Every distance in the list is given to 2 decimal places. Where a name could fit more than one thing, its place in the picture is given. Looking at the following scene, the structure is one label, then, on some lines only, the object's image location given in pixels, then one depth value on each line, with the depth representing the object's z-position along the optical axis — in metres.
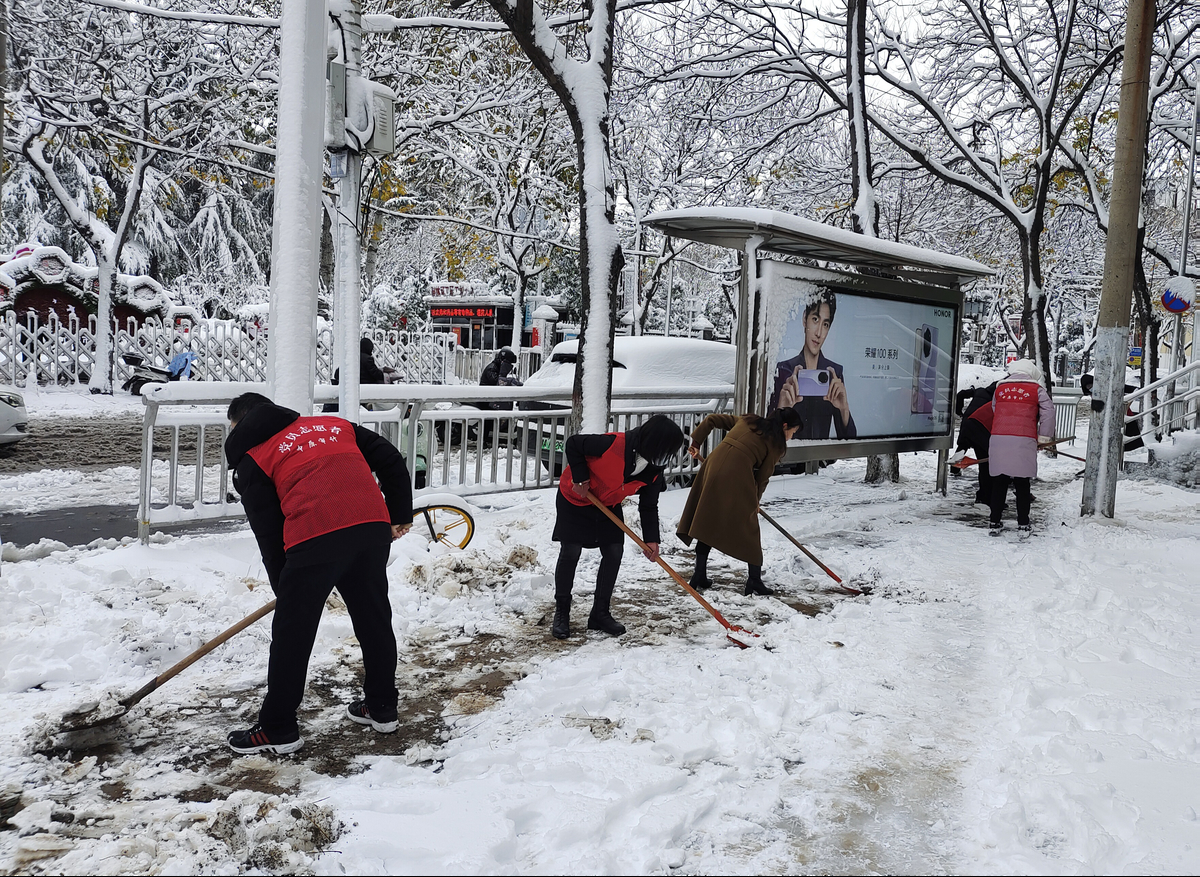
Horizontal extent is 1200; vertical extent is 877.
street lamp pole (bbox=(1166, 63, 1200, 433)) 13.80
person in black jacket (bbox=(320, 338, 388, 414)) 11.38
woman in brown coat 6.18
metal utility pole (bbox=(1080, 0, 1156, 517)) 9.03
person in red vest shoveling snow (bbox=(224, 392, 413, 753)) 3.55
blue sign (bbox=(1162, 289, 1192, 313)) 13.66
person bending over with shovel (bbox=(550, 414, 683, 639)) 5.13
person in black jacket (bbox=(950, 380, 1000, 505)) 9.95
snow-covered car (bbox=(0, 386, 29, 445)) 10.57
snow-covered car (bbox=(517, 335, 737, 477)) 10.92
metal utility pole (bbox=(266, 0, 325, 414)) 5.18
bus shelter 8.12
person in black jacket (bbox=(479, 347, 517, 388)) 14.91
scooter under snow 18.62
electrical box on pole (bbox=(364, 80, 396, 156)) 6.96
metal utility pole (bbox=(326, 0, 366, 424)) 6.86
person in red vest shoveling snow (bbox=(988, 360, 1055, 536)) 8.66
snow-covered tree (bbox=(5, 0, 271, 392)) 13.99
